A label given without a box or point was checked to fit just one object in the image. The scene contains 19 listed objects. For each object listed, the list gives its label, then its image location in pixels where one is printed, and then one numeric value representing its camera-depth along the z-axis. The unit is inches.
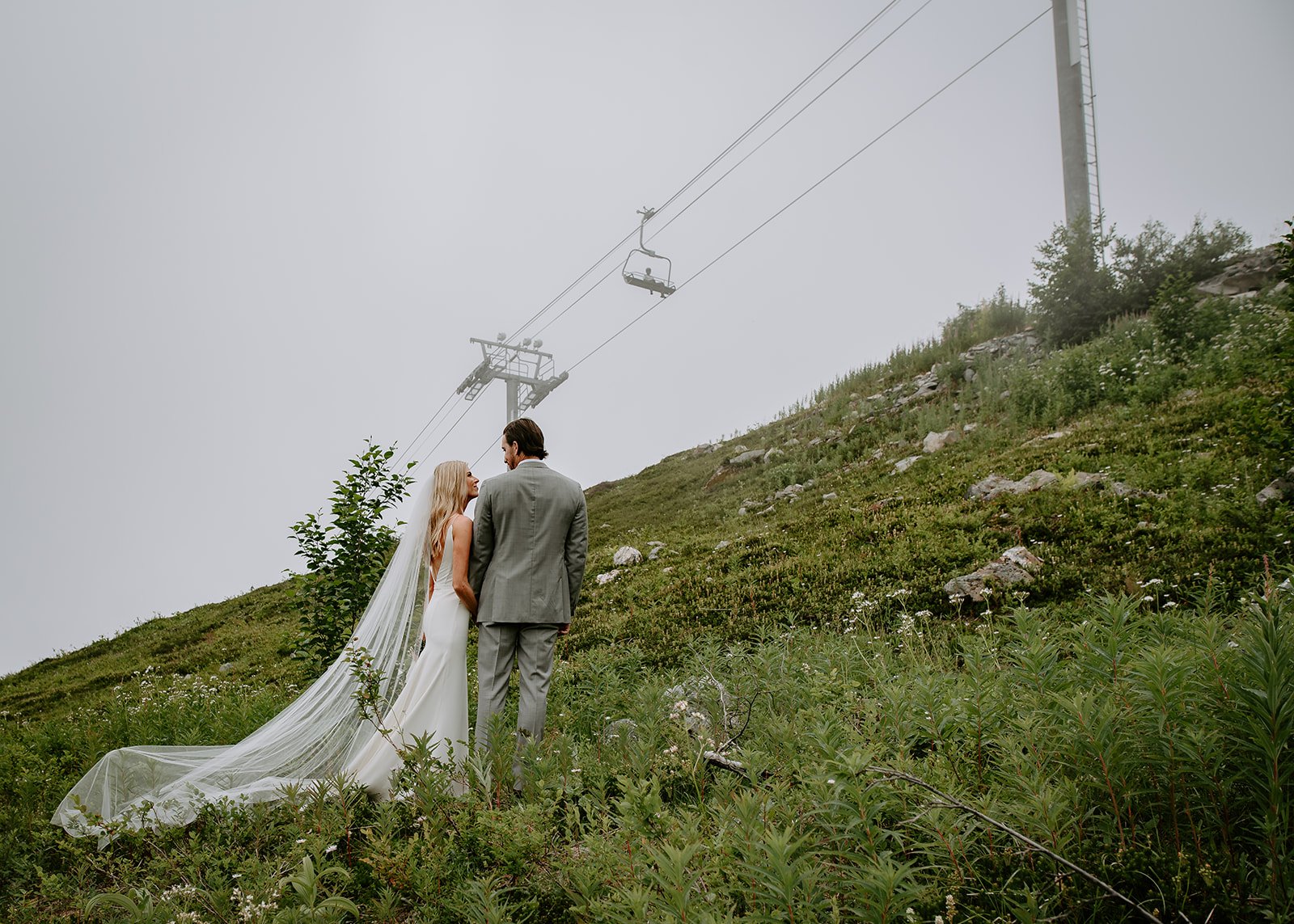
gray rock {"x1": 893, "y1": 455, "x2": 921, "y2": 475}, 612.7
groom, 224.7
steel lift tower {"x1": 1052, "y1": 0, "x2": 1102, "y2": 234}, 780.0
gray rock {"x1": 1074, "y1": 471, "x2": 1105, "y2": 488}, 418.0
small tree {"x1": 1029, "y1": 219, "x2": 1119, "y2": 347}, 740.6
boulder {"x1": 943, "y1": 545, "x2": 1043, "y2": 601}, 333.4
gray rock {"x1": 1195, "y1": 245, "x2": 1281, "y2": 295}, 677.3
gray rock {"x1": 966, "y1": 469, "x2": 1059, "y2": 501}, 451.2
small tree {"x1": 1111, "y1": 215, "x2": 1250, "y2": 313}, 729.6
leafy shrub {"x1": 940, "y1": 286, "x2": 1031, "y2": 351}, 877.2
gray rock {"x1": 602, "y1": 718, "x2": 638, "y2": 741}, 194.9
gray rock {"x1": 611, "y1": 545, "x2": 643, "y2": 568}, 637.9
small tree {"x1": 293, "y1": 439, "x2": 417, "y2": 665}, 316.2
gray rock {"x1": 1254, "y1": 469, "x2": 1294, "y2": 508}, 308.8
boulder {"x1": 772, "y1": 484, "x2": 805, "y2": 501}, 682.8
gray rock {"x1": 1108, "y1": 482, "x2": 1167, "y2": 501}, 380.2
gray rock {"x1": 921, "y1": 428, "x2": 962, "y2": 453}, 635.5
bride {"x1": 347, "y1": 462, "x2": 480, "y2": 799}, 226.8
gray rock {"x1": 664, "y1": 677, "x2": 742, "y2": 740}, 186.1
